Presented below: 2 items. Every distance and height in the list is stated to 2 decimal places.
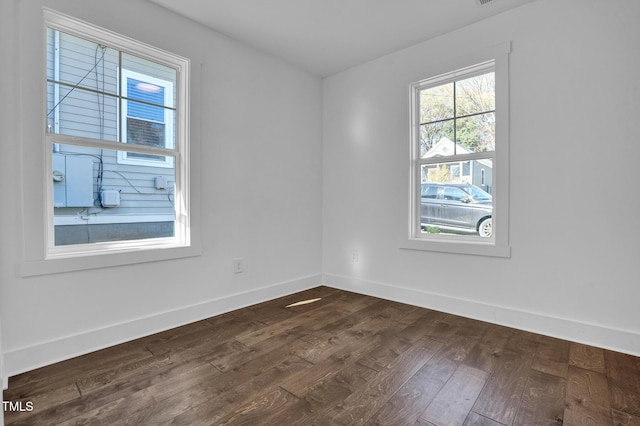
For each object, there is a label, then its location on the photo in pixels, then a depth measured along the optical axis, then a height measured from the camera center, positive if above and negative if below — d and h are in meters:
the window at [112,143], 2.20 +0.51
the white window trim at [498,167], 2.71 +0.37
